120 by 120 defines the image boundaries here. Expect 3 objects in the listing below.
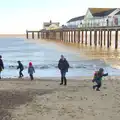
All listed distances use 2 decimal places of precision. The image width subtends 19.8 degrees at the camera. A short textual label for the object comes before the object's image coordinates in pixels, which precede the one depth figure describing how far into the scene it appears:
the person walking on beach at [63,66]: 13.41
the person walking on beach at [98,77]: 12.03
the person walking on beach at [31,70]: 15.60
